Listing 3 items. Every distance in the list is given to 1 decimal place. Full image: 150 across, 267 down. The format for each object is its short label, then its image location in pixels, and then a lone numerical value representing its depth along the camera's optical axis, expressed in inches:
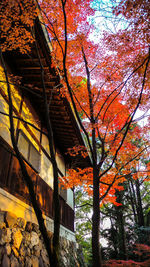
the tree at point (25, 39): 148.5
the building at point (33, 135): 240.5
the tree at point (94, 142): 270.6
